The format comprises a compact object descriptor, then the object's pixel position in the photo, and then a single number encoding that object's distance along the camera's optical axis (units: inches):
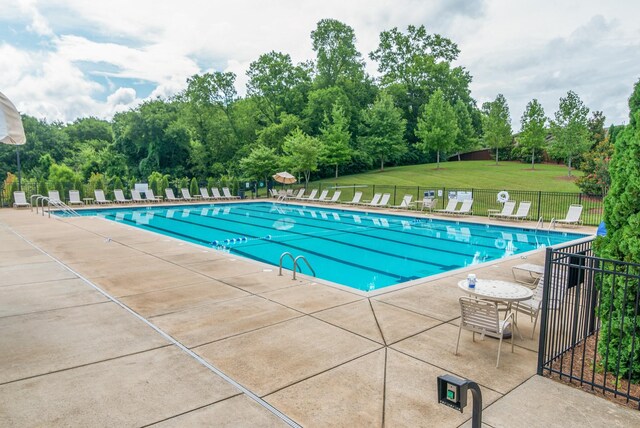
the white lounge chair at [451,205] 746.1
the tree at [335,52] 1792.6
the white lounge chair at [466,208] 731.4
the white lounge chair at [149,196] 990.5
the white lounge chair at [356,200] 926.1
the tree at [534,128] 1445.6
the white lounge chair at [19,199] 828.6
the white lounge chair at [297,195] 1070.4
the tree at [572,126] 1188.5
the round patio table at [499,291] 185.5
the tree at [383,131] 1481.3
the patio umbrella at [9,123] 161.6
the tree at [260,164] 1141.7
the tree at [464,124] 1839.3
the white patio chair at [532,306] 199.5
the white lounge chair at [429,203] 777.6
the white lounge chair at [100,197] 922.7
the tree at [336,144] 1322.6
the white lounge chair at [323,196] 1023.8
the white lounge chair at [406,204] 832.2
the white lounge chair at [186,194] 1053.9
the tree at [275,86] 1641.2
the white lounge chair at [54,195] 849.5
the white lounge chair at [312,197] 1050.9
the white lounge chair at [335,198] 989.4
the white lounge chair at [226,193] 1109.4
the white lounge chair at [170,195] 1034.1
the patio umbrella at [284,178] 1023.0
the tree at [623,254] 142.7
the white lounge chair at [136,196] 981.2
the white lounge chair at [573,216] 582.9
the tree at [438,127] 1435.8
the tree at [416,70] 1919.3
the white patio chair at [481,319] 165.3
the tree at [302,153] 1123.3
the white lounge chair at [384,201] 874.1
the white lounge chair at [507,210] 674.2
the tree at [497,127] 1658.5
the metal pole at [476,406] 95.1
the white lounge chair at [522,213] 655.6
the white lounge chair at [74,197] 889.5
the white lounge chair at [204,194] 1075.0
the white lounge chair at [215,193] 1086.4
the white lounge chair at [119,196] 953.9
